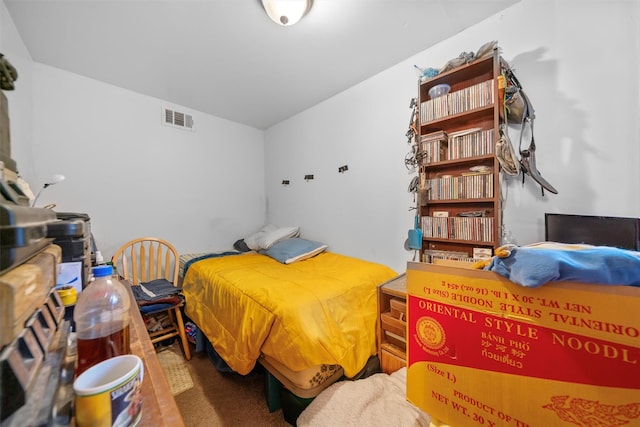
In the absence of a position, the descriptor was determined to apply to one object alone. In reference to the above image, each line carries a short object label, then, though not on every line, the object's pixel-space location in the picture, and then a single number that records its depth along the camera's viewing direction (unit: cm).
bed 120
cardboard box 47
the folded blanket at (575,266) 47
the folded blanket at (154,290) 182
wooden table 43
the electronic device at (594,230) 98
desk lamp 133
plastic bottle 51
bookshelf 137
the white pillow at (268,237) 267
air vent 254
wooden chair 201
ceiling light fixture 133
